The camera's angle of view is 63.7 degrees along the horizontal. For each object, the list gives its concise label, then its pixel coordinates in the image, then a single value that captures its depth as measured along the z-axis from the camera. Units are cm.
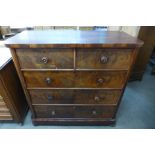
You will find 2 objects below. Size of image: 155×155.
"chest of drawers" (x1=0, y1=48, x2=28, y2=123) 115
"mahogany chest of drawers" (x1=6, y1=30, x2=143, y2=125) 92
